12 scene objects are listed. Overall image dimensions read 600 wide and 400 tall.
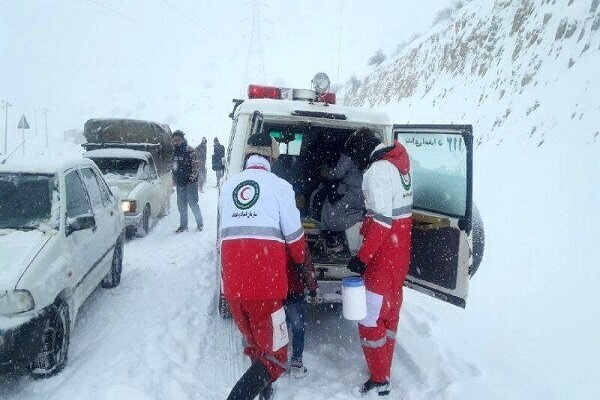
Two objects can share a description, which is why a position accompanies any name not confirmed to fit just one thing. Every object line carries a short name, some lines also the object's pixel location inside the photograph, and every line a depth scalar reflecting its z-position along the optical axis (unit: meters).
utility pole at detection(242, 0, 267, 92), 52.87
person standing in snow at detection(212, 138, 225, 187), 12.97
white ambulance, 3.73
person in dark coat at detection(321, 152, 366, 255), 4.76
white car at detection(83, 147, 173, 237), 7.97
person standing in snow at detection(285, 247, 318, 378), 3.18
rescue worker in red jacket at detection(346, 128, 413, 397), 3.36
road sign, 15.20
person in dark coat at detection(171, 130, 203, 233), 8.59
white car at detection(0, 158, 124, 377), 3.09
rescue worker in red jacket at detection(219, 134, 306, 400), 2.80
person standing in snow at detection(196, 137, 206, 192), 14.88
